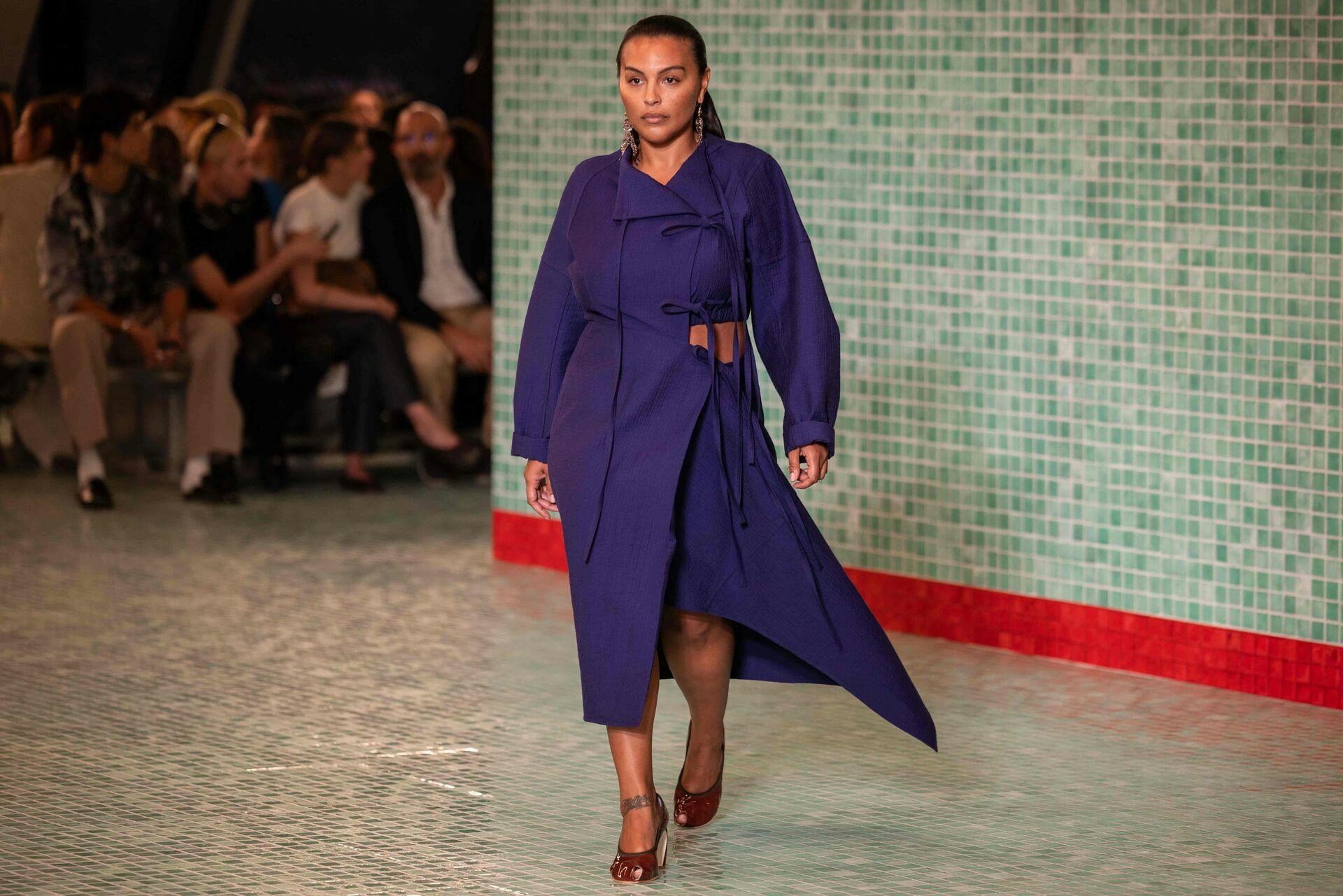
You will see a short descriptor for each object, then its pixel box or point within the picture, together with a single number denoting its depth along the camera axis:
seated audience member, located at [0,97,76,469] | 15.10
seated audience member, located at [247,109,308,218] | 17.13
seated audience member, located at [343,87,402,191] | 16.67
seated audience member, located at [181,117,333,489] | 15.19
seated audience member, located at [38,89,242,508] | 14.56
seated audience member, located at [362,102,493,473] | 15.67
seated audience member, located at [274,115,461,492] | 15.31
